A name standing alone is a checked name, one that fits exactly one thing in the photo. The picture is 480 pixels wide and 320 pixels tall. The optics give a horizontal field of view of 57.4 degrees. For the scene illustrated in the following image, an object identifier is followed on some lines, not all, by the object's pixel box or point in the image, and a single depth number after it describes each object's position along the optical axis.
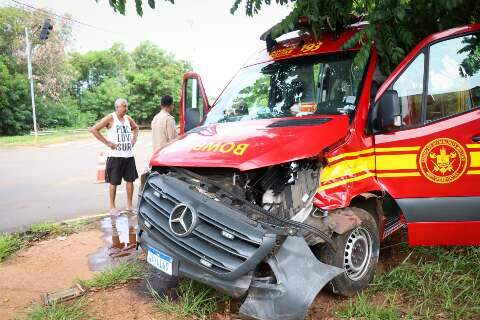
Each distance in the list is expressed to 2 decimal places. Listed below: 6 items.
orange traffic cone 9.19
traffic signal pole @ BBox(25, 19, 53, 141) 18.72
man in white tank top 6.41
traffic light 18.72
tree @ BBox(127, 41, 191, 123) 35.53
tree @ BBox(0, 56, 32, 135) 27.68
